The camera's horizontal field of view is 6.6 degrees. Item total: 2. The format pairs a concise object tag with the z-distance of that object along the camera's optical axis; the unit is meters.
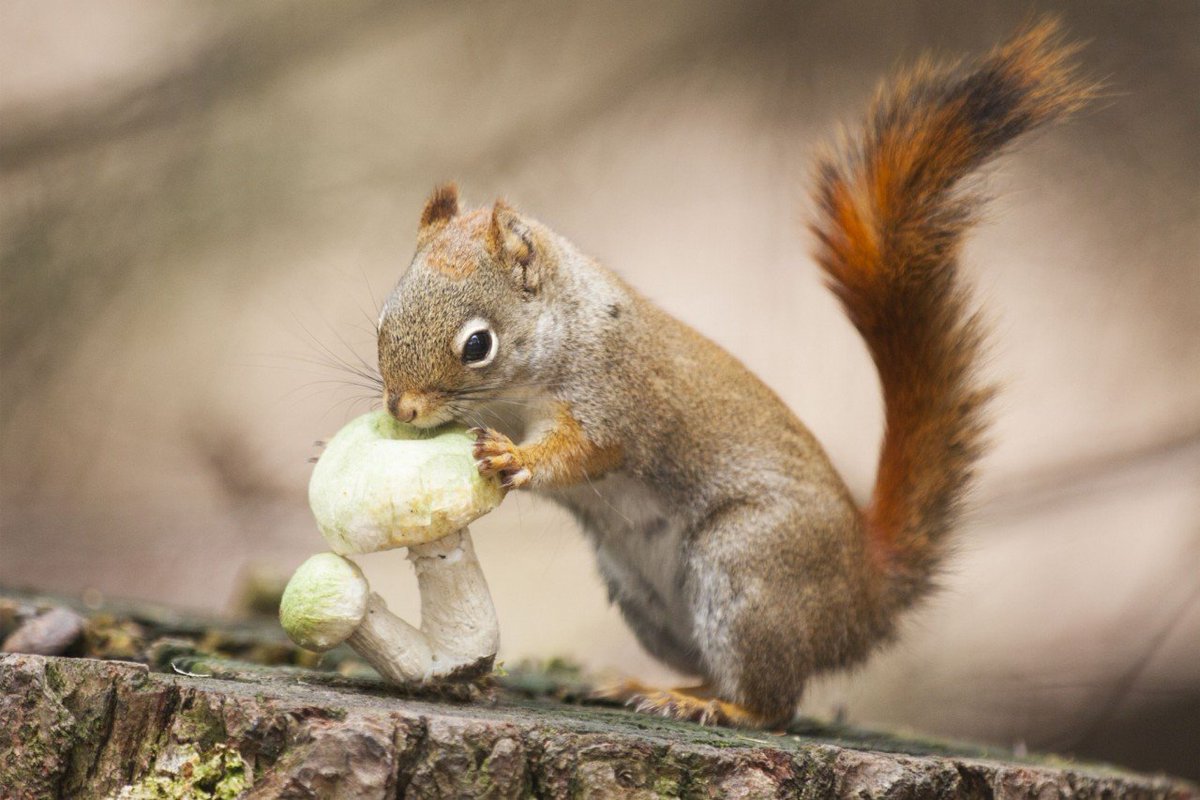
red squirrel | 2.66
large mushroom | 2.58
